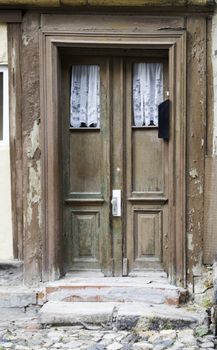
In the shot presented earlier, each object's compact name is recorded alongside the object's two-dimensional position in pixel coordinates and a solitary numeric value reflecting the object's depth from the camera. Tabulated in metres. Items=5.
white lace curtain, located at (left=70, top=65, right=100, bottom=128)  5.76
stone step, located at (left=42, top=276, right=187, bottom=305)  5.45
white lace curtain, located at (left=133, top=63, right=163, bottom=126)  5.77
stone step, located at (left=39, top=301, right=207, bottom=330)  5.01
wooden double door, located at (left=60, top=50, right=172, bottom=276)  5.74
